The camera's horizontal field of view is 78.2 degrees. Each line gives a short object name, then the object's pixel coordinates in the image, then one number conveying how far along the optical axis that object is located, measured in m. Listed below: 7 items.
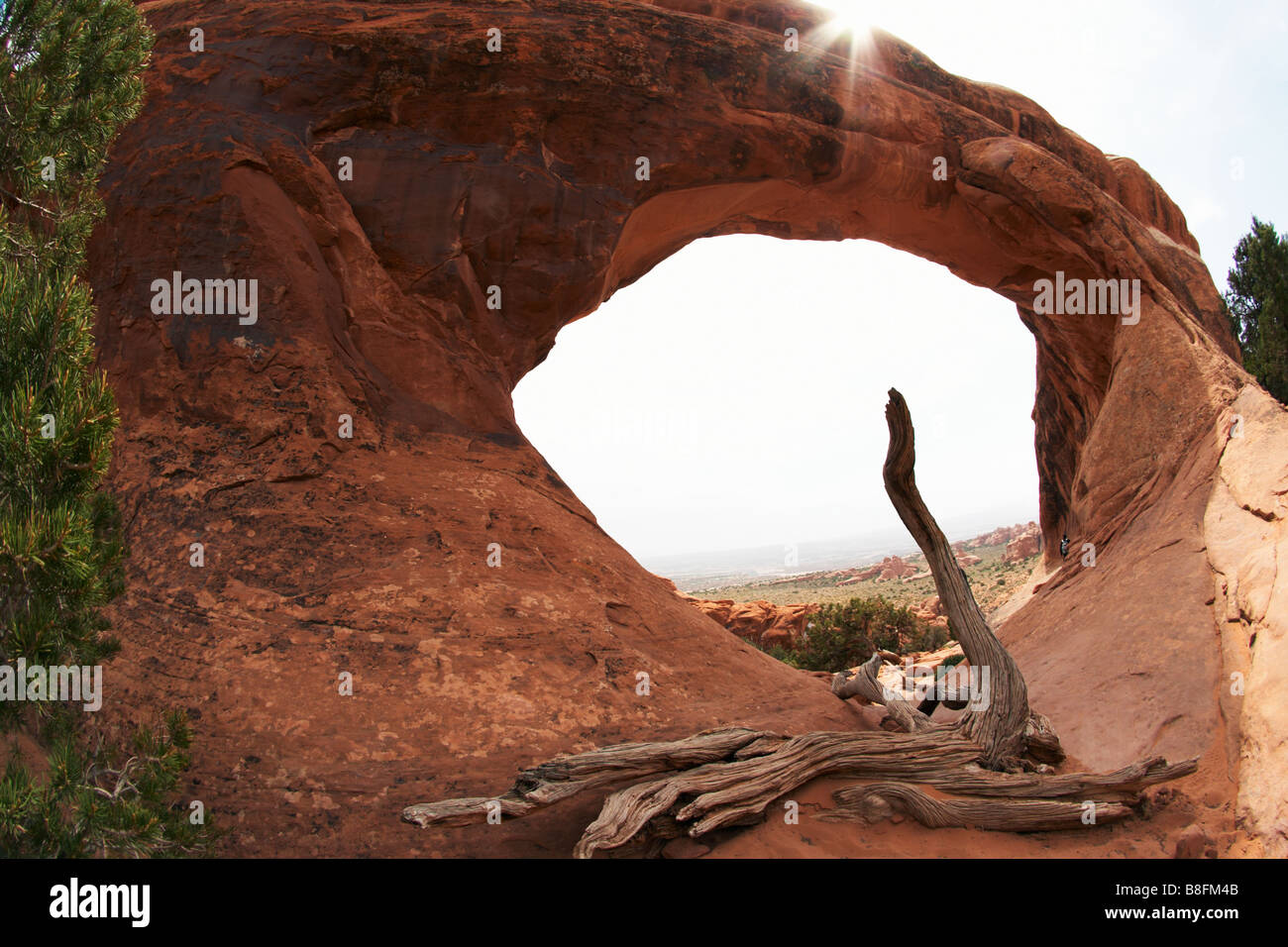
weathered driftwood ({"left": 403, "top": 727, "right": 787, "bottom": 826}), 4.47
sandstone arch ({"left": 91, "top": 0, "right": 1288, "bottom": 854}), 5.57
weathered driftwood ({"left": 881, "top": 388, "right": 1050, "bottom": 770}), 6.23
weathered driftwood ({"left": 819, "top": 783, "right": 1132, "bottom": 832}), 5.31
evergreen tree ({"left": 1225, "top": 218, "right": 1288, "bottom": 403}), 17.02
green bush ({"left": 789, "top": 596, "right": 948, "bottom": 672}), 16.61
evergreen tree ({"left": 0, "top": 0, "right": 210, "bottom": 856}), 3.56
